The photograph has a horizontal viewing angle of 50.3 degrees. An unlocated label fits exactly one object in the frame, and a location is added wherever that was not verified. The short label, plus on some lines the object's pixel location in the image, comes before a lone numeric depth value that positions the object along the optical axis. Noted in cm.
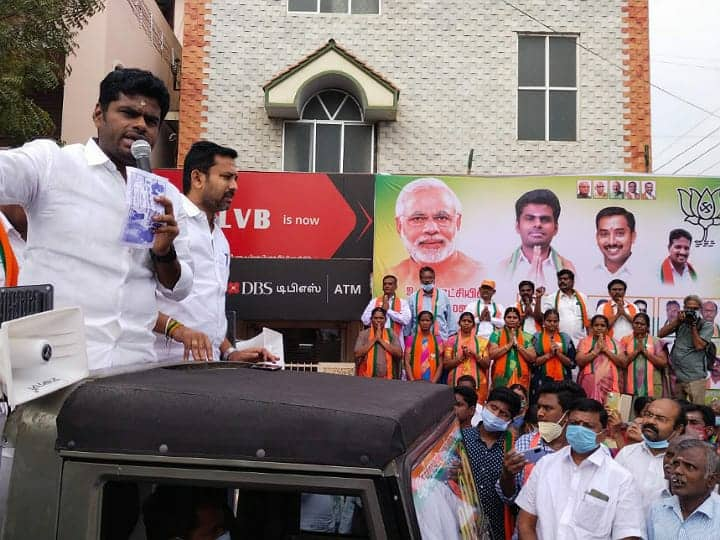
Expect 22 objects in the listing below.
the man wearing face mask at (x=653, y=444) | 454
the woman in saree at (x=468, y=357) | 836
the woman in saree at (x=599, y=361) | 822
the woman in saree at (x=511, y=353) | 826
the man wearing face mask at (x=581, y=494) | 376
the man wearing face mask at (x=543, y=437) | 440
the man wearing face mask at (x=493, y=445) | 446
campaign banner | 937
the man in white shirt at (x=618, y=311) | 873
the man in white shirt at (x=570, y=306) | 884
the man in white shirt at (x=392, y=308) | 889
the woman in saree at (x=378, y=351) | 862
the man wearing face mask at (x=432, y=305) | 894
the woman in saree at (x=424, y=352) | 867
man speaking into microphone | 229
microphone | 235
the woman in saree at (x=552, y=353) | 836
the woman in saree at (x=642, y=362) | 830
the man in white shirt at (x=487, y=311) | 873
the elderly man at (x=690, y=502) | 383
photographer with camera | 855
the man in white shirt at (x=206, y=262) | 310
